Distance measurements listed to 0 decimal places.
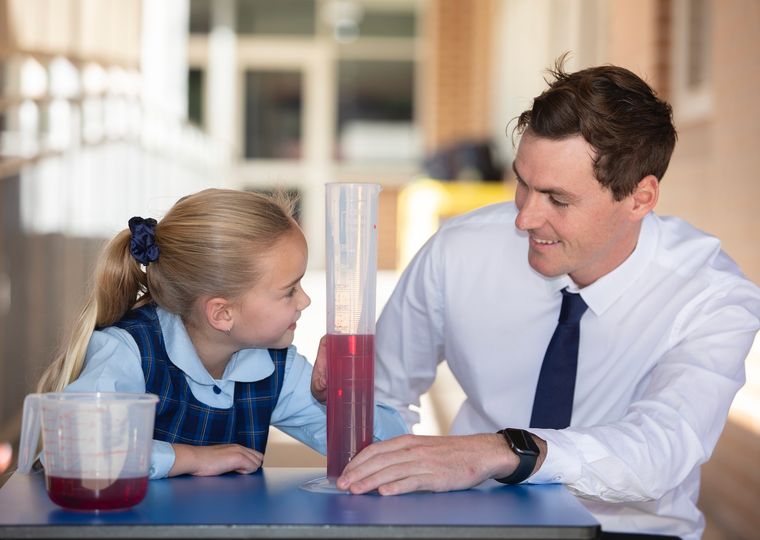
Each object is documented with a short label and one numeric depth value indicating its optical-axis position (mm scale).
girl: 2626
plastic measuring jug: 2141
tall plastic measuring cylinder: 2311
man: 2652
